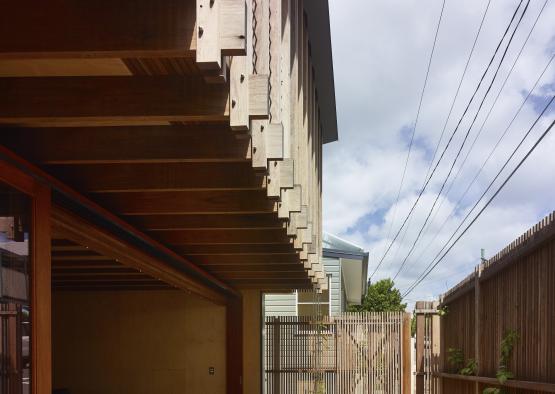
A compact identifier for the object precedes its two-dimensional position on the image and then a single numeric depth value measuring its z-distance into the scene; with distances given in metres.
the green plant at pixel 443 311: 9.38
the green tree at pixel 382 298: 36.69
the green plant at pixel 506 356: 5.50
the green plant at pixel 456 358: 8.17
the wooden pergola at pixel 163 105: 2.90
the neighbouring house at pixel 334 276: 19.03
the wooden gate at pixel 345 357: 14.50
